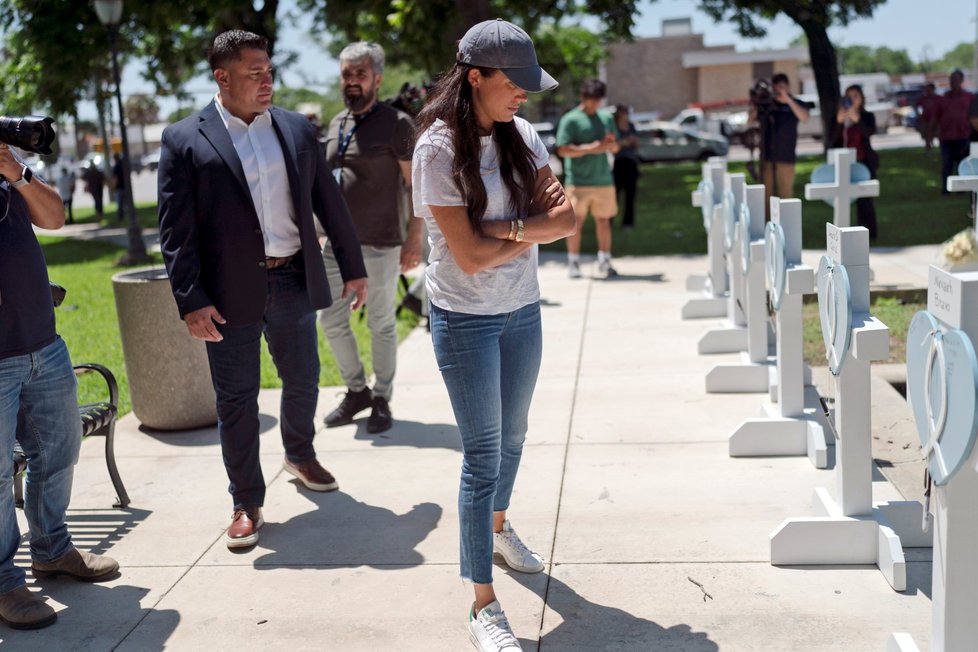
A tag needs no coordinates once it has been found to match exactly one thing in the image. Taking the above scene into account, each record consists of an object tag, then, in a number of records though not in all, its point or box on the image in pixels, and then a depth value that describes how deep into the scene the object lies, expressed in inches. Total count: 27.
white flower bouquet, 214.4
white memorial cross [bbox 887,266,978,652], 103.1
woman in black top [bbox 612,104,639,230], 621.3
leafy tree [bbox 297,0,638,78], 634.8
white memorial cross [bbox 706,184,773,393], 241.4
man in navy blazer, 174.6
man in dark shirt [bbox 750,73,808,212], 493.7
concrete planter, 245.9
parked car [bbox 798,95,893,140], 1811.0
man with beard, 231.9
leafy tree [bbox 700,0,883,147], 936.9
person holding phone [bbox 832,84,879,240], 506.9
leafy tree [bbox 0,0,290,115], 752.3
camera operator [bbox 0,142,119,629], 151.3
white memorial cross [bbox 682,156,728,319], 339.3
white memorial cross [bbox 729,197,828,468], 200.7
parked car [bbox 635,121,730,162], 1476.4
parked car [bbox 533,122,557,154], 1609.3
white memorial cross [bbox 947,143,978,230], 216.2
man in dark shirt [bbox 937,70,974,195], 671.1
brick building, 2942.9
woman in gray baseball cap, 132.1
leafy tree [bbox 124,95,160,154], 3181.6
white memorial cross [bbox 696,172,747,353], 292.8
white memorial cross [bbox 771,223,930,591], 151.6
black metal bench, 196.4
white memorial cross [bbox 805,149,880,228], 305.9
